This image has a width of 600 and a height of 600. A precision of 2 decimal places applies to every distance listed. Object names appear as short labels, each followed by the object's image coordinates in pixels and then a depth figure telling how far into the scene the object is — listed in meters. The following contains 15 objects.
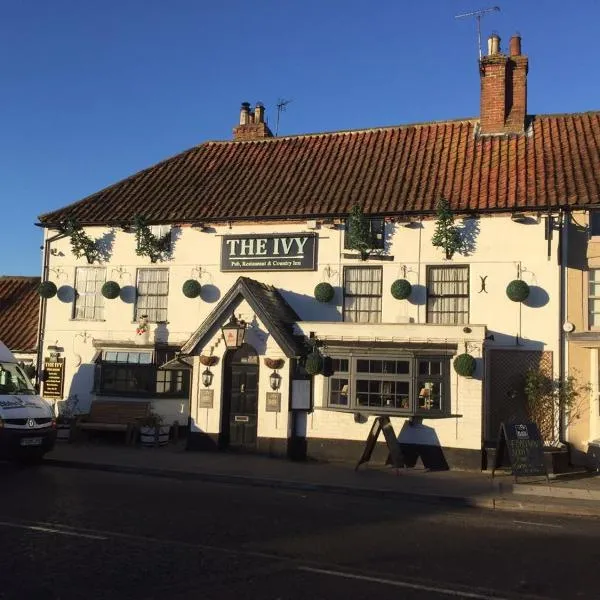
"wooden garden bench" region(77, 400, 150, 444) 16.48
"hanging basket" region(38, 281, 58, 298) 18.03
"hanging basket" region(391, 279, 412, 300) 15.35
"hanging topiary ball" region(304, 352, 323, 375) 14.49
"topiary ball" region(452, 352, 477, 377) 13.70
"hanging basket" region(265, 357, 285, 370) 14.88
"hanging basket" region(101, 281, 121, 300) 17.56
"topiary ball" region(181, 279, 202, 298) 16.92
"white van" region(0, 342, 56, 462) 12.44
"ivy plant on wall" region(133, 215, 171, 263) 17.42
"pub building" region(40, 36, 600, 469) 14.65
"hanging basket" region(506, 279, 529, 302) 14.51
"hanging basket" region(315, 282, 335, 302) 15.88
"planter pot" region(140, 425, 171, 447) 16.02
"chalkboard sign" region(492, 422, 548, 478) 12.56
